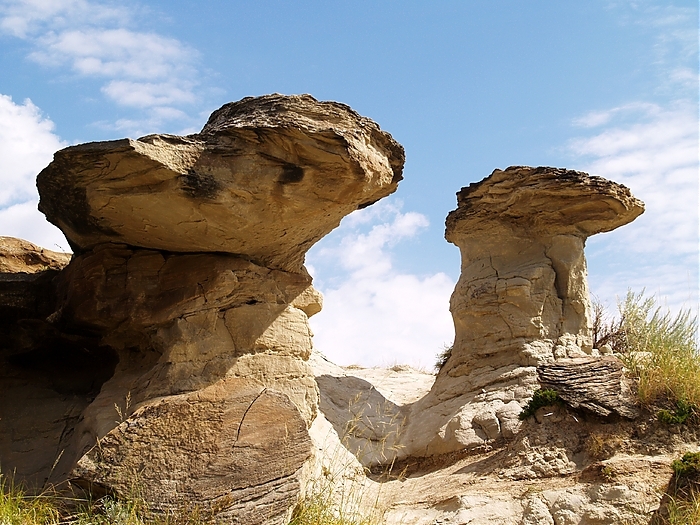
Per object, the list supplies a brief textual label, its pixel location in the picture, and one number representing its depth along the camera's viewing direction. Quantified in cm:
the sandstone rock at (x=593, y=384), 666
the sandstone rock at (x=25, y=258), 765
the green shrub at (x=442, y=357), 1130
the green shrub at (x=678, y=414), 646
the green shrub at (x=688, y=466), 564
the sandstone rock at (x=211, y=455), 511
